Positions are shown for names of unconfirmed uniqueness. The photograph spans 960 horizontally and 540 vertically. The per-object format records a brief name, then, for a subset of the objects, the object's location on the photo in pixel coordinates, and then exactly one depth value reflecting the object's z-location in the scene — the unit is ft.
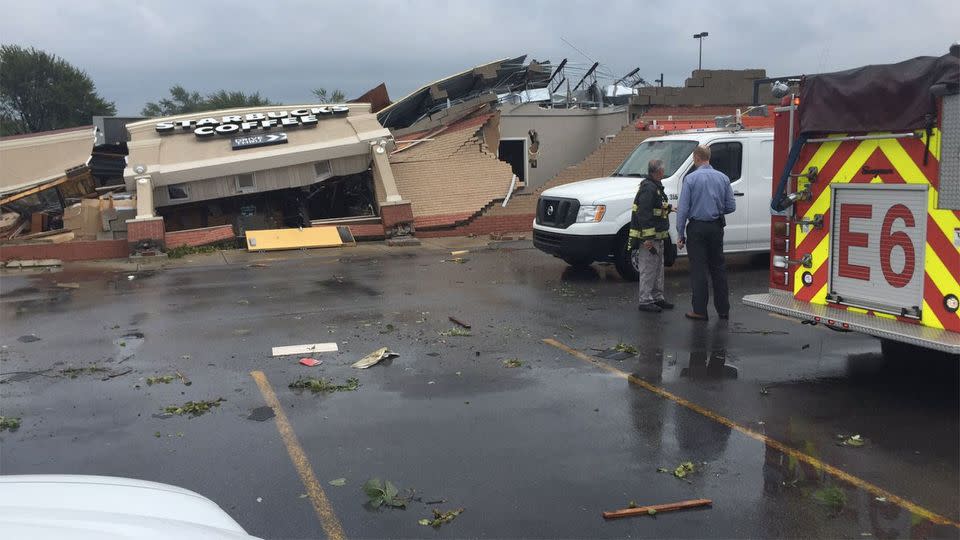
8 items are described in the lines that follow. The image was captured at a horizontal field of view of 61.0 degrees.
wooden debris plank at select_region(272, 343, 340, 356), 26.74
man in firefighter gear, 31.65
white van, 38.50
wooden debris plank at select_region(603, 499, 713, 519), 14.55
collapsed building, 60.18
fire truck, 19.30
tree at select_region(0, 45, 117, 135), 180.04
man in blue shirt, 29.35
